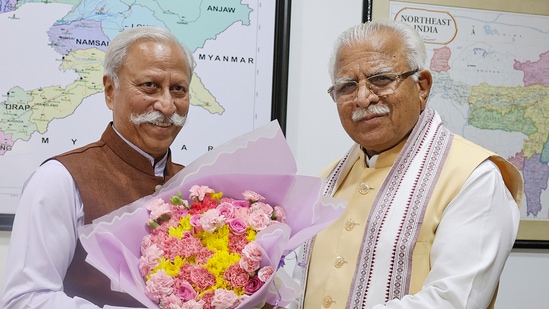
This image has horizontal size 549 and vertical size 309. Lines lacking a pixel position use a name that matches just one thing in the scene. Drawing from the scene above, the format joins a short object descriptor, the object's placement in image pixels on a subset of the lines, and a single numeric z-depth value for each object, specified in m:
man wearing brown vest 1.41
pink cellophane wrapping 1.31
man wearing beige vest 1.49
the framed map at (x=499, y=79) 2.62
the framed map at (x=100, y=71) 2.22
